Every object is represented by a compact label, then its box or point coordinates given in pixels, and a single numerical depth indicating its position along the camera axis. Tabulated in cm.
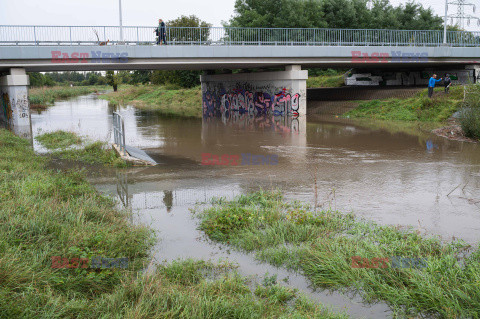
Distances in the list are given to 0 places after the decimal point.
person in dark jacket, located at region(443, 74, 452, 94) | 2602
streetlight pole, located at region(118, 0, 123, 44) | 2470
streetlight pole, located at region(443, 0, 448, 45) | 2948
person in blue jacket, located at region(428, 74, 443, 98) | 2528
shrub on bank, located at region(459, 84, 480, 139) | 1552
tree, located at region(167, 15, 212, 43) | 6131
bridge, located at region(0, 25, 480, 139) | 2345
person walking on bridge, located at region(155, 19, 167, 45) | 2494
